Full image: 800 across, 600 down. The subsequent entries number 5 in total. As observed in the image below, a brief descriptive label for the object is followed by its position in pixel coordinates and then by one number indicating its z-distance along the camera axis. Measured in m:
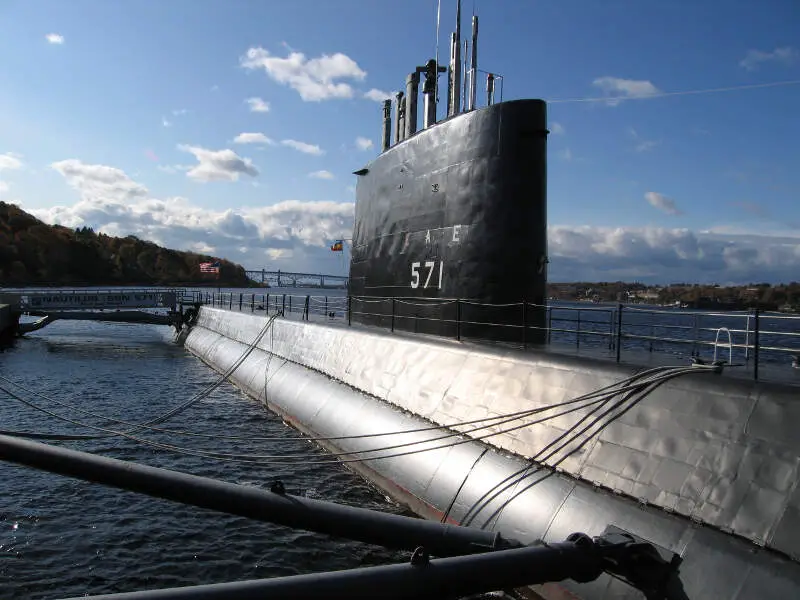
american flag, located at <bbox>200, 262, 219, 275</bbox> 41.21
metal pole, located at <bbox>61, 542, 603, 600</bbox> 3.23
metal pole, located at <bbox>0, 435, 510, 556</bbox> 4.38
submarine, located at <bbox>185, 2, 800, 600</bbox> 4.82
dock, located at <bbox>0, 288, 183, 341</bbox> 33.06
